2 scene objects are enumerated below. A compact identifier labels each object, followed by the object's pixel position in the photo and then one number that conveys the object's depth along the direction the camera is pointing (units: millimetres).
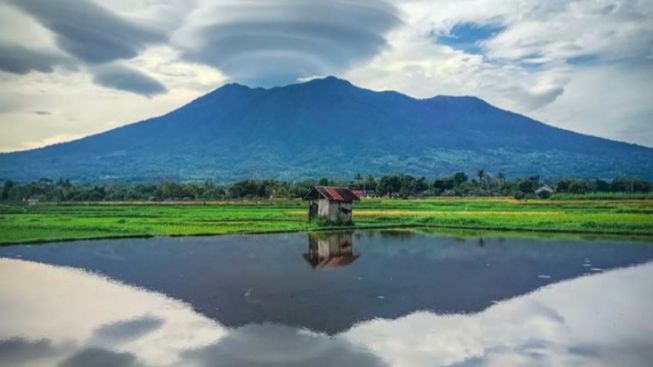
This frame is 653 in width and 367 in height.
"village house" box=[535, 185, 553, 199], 80450
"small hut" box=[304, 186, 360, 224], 35406
